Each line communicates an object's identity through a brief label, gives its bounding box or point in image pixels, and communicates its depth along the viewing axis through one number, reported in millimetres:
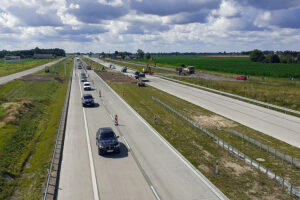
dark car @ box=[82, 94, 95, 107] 34312
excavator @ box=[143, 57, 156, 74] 88125
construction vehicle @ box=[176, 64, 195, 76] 90562
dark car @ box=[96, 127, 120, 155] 17969
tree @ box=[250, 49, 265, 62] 154625
